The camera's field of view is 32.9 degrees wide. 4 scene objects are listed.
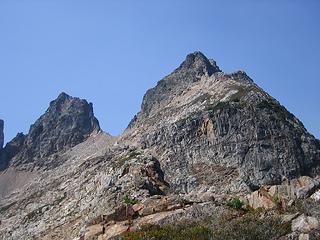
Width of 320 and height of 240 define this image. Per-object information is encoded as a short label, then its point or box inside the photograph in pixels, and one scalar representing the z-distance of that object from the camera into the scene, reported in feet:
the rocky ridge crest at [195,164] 387.96
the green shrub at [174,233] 129.70
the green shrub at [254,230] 120.67
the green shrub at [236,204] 166.44
